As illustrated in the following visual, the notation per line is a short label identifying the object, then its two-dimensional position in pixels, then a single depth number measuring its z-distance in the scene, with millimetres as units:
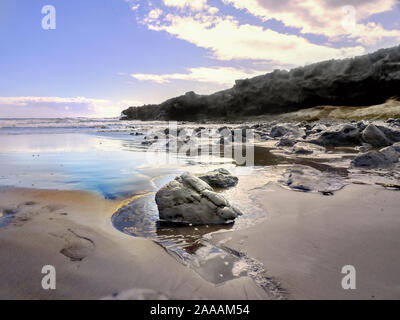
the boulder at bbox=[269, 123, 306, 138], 12677
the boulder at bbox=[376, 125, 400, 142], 9117
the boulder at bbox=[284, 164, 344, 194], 4080
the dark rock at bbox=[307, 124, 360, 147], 9875
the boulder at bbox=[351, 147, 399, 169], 5562
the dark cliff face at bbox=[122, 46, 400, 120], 33562
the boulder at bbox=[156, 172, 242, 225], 3014
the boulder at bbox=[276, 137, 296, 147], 9727
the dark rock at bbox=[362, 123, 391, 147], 8977
